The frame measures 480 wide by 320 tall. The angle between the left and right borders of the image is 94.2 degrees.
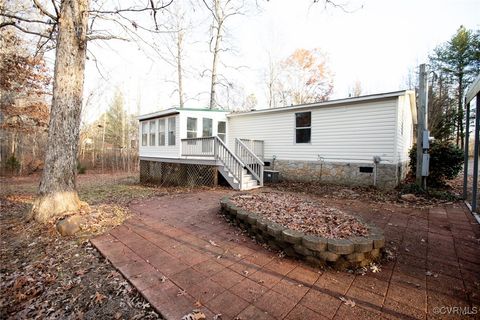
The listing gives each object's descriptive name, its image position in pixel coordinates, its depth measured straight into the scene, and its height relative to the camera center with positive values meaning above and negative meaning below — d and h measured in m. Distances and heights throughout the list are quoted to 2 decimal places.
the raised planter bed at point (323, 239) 2.61 -1.08
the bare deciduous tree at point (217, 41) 13.88 +7.64
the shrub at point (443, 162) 7.79 -0.27
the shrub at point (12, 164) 14.52 -0.91
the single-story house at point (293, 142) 7.82 +0.43
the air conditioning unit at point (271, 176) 9.43 -1.00
